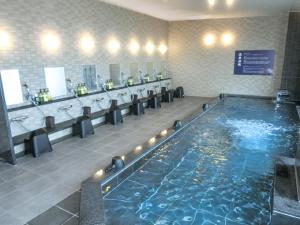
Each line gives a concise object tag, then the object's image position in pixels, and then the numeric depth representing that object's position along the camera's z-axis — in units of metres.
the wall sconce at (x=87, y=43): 6.33
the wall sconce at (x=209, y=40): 10.22
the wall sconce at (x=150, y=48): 9.51
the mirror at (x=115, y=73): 7.63
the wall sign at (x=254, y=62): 9.49
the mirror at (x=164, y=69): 10.97
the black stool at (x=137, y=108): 7.58
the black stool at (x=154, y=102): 8.60
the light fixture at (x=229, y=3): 6.68
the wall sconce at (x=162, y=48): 10.50
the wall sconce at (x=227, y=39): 9.91
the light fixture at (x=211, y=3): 6.69
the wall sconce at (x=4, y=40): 4.41
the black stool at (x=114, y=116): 6.55
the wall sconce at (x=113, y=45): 7.38
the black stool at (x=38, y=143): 4.42
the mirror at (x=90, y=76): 6.58
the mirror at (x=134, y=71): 8.75
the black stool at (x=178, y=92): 10.75
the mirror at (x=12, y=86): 4.63
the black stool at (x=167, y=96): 9.73
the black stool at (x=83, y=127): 5.48
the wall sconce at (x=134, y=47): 8.45
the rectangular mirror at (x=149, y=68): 9.84
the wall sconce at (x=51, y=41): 5.27
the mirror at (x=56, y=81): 5.50
